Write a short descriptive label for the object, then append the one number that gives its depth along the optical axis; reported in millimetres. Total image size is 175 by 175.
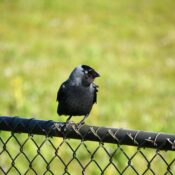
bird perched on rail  8516
